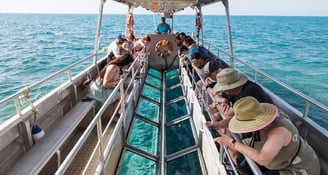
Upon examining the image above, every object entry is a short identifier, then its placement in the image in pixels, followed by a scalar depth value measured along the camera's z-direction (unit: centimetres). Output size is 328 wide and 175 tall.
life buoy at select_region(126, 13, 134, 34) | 1109
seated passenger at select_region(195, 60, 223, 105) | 417
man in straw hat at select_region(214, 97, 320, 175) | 196
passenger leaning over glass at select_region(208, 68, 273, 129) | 288
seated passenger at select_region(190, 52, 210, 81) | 522
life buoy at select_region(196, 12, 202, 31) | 1103
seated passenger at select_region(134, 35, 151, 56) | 1015
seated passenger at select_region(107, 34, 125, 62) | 705
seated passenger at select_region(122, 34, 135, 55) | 719
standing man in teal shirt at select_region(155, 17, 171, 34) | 1287
